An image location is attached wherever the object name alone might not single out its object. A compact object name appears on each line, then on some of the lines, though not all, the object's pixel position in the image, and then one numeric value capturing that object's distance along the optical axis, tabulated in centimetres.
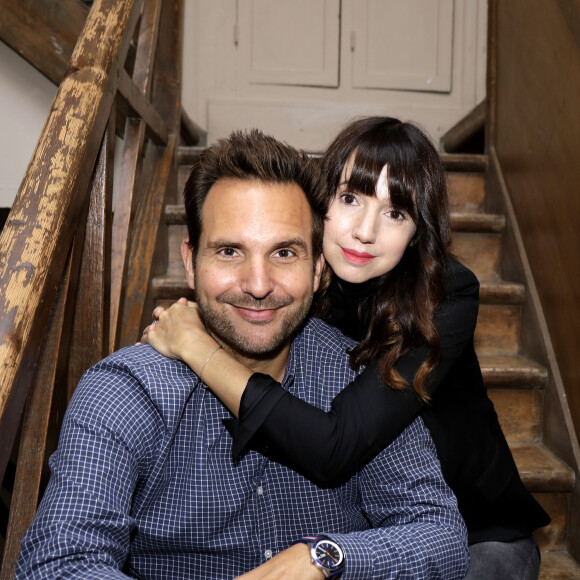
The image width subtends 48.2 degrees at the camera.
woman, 128
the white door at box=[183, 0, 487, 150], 396
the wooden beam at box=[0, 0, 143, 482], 106
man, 108
